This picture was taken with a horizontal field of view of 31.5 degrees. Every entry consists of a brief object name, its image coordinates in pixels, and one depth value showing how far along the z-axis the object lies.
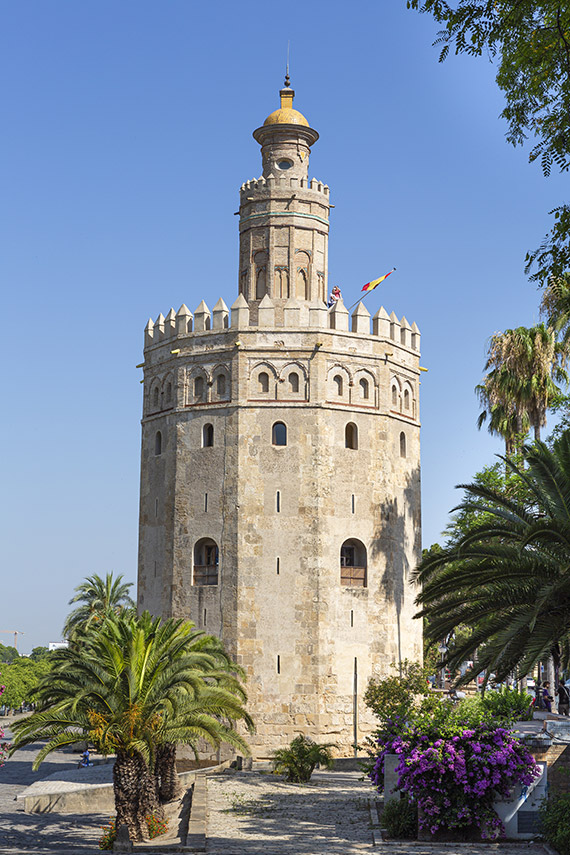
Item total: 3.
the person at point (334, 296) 34.26
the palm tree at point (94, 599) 49.94
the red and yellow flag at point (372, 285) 33.78
